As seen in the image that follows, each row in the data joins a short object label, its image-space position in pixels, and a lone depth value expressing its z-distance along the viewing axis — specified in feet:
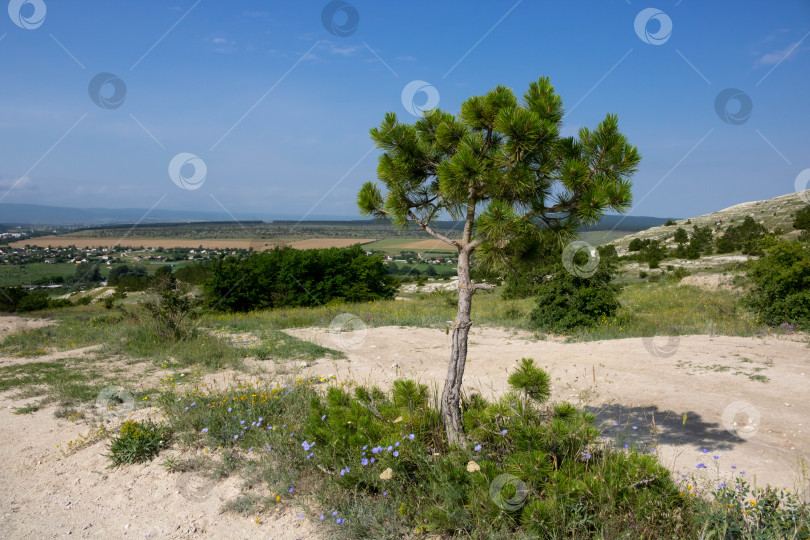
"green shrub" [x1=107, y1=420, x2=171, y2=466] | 15.44
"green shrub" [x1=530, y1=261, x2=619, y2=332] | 39.68
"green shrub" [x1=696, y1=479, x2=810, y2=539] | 9.15
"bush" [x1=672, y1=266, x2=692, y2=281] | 74.37
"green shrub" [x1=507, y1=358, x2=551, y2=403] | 12.73
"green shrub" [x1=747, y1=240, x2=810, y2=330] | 34.99
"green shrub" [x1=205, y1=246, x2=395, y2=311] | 78.84
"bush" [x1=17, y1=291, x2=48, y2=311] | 83.53
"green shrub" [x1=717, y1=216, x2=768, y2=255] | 97.04
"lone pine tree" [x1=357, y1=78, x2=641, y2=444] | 11.45
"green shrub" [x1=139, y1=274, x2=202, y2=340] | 31.91
